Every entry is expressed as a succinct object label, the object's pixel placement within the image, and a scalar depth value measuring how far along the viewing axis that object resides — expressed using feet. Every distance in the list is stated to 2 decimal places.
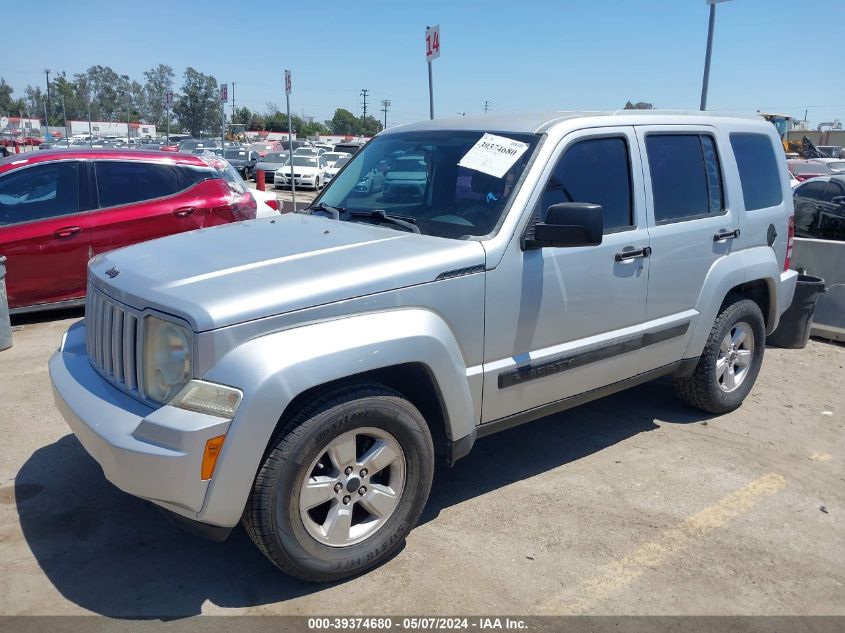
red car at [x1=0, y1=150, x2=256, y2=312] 22.26
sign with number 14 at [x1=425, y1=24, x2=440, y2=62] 27.66
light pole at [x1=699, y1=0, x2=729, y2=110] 29.58
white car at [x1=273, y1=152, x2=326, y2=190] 81.25
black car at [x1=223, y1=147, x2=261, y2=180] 99.30
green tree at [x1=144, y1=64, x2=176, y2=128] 325.77
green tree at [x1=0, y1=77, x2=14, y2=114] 354.84
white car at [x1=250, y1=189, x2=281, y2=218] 27.78
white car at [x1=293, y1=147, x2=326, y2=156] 92.77
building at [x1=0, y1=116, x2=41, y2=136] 227.61
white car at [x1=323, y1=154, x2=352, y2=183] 83.30
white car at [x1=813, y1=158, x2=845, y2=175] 73.05
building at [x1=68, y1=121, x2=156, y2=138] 250.41
